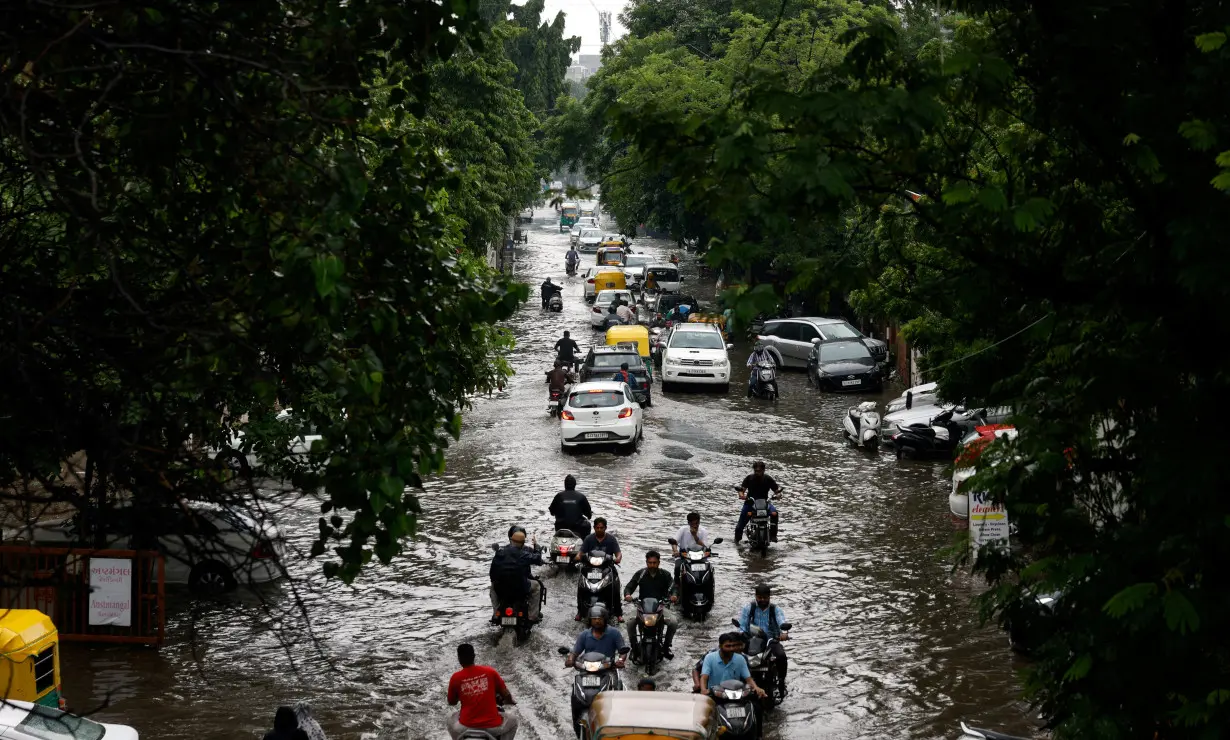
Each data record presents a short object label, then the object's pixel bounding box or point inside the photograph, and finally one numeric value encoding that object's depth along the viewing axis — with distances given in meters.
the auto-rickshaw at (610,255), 67.49
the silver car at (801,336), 39.69
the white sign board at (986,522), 17.64
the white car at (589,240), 85.75
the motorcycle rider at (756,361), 35.25
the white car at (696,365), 35.97
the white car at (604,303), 50.84
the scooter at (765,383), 35.12
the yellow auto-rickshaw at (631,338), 37.69
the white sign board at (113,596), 16.12
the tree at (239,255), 6.88
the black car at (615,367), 33.31
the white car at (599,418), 27.80
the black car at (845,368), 36.38
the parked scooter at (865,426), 28.39
